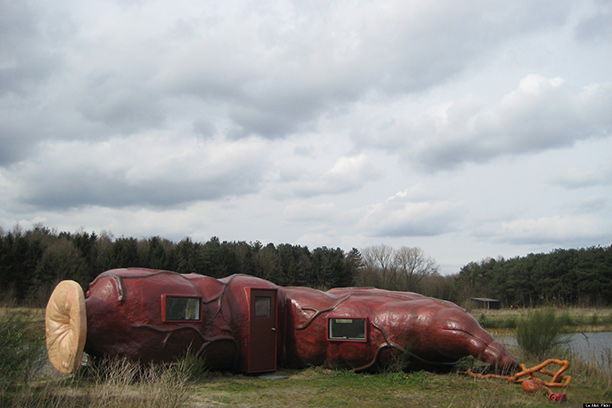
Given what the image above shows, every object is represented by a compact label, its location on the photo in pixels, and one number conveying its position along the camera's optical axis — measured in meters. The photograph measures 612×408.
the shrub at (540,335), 15.46
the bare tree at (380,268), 51.22
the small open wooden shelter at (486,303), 50.11
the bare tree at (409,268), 50.81
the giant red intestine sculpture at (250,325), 12.25
